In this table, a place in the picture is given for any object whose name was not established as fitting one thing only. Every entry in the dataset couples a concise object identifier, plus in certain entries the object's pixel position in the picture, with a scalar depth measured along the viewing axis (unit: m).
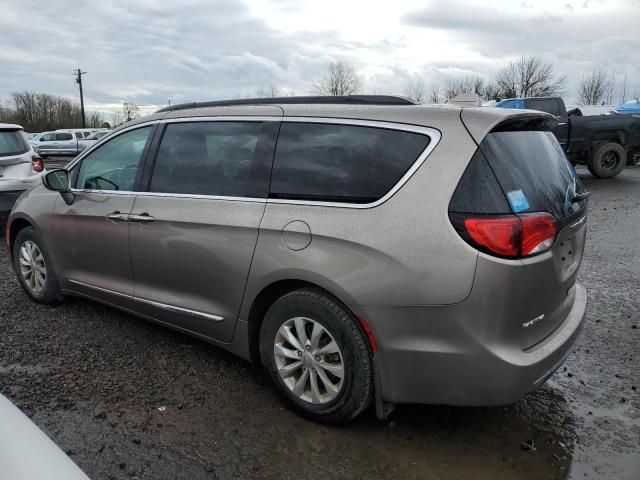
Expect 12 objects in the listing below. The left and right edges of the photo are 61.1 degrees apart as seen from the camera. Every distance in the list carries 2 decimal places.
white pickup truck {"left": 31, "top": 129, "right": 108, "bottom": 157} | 29.22
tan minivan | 2.42
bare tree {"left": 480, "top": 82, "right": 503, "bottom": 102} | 49.50
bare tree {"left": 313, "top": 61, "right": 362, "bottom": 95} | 54.06
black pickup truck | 13.73
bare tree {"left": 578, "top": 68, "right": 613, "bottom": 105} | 54.06
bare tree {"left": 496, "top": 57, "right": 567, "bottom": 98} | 46.61
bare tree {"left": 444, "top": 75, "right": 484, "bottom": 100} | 52.81
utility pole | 58.94
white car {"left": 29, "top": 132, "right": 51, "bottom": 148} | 30.07
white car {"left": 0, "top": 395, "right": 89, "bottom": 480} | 1.40
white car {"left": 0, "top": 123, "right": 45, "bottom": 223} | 7.38
